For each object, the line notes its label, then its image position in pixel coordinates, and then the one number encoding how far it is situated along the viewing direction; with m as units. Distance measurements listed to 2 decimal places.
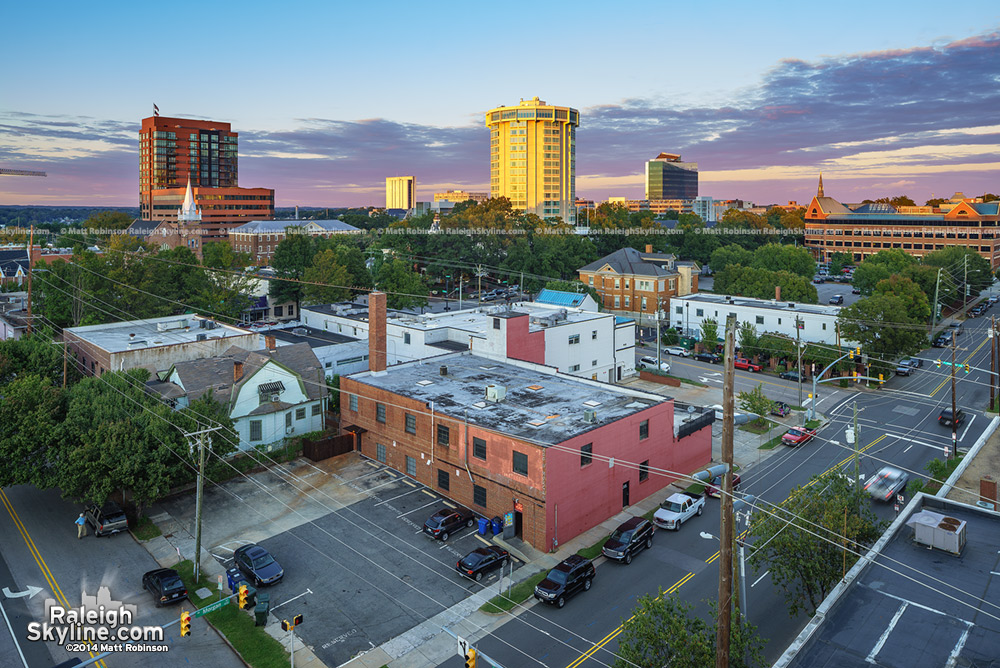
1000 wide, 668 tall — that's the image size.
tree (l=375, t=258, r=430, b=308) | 90.38
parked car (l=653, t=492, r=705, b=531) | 34.66
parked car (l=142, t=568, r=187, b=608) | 27.44
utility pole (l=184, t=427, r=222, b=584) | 28.14
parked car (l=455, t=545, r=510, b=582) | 29.58
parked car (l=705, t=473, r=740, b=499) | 38.72
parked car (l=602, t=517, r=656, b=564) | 31.30
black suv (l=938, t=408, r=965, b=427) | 51.34
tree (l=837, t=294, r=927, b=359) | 63.72
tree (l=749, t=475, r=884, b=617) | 23.48
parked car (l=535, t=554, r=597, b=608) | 27.47
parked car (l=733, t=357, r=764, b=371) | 69.83
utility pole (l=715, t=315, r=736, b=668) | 16.23
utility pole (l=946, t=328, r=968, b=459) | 43.67
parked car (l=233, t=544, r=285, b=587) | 28.92
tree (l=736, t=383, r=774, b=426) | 50.50
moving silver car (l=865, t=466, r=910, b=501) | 38.47
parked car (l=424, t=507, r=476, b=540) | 33.03
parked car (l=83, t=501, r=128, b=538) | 33.34
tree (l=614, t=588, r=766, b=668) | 17.84
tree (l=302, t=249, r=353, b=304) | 90.25
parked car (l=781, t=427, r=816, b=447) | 47.57
